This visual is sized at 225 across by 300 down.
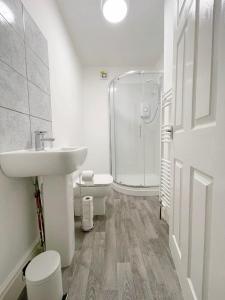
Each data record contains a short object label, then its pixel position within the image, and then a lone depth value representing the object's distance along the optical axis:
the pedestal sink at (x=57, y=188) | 0.88
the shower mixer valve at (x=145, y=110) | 2.85
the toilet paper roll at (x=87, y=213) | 1.56
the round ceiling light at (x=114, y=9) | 1.59
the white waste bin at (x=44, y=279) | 0.79
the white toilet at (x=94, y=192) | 1.81
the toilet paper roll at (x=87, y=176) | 1.86
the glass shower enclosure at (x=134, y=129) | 2.78
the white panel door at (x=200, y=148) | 0.52
